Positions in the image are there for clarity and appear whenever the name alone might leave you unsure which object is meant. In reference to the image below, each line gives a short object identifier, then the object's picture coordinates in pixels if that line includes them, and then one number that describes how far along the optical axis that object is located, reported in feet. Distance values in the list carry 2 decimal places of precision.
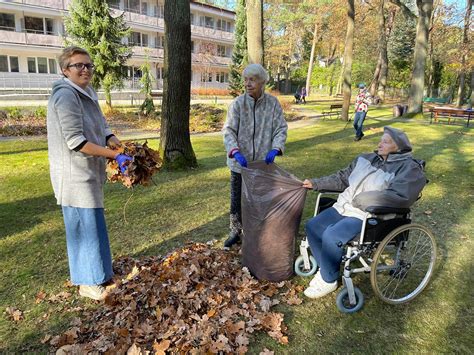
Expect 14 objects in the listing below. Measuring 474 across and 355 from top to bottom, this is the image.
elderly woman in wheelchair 9.58
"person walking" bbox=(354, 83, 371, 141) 38.17
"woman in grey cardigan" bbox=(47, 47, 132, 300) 8.66
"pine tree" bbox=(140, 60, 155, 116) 54.80
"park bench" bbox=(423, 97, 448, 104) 124.14
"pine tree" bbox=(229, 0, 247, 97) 97.38
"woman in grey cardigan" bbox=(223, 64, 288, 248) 11.88
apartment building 89.25
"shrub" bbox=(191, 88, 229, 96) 120.92
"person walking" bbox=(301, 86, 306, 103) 103.09
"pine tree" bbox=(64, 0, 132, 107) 59.72
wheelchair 9.62
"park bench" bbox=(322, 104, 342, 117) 60.44
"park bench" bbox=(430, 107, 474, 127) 51.90
